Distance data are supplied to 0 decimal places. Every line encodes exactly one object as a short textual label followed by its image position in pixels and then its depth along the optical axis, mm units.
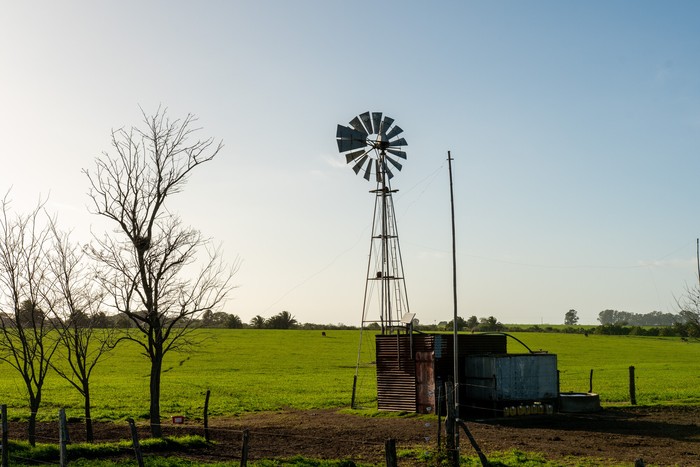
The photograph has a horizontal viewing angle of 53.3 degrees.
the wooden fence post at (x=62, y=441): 17281
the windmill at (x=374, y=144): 38594
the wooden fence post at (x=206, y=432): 24538
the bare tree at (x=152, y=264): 23391
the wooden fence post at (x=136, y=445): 17312
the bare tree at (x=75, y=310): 23453
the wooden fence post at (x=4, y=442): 18031
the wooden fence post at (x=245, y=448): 17133
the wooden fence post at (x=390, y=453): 15664
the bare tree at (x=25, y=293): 22609
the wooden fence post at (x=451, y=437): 19172
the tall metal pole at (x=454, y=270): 26777
